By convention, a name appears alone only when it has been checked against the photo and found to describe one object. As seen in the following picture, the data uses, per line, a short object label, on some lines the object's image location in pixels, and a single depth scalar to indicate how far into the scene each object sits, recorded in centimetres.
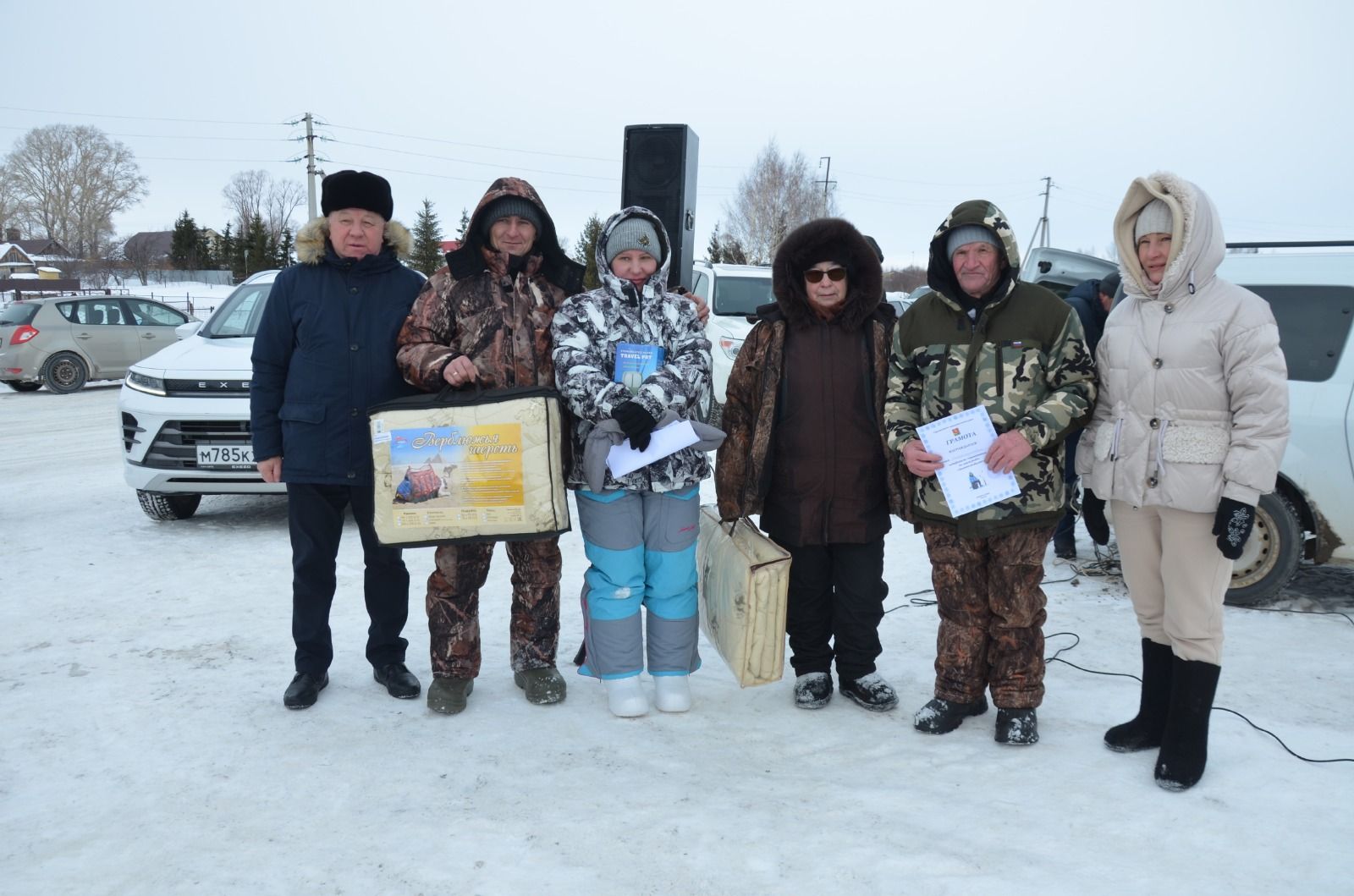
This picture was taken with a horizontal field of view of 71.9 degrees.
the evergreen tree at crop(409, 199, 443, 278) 4100
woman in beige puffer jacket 285
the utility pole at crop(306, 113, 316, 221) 3300
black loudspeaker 464
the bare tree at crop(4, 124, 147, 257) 6100
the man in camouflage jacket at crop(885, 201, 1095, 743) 323
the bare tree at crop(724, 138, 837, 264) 4828
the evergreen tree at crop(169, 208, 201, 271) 5597
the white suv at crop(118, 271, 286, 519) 605
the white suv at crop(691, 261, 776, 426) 973
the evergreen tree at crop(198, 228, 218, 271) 5662
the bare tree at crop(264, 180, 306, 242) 7154
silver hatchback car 1489
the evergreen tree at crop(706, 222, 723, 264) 4228
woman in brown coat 354
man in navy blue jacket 355
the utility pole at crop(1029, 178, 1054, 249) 4331
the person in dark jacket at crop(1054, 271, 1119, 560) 575
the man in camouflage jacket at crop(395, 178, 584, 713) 352
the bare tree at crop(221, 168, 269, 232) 7136
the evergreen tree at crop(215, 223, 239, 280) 5219
